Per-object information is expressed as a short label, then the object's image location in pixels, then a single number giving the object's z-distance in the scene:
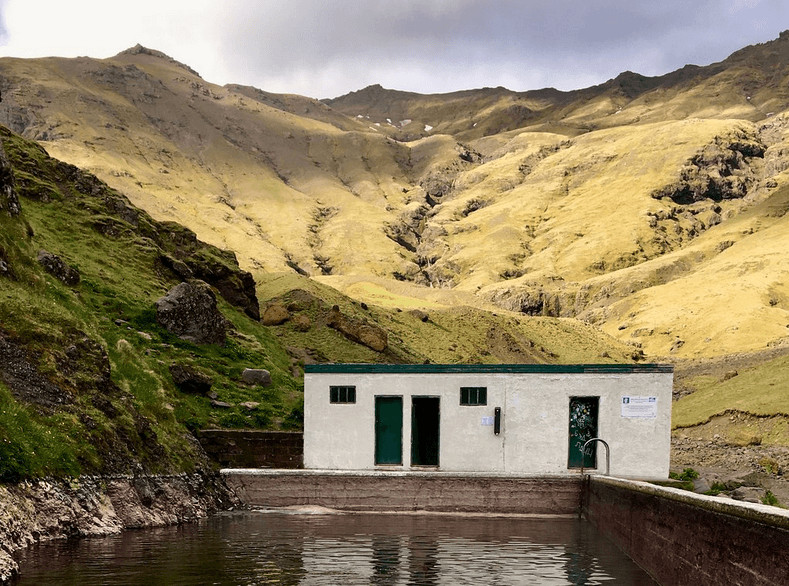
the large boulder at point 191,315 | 47.00
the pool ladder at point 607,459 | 35.71
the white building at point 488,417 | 35.84
